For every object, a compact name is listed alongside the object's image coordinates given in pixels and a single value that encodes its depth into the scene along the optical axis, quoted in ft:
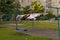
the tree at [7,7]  123.24
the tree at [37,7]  159.92
